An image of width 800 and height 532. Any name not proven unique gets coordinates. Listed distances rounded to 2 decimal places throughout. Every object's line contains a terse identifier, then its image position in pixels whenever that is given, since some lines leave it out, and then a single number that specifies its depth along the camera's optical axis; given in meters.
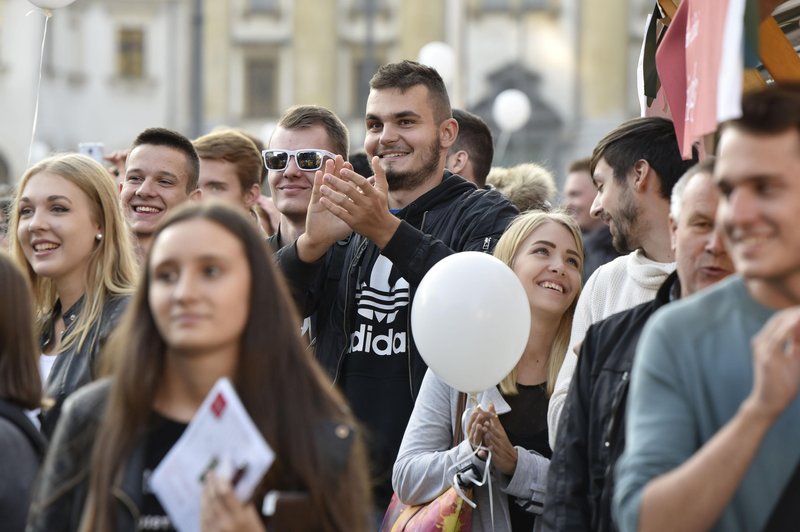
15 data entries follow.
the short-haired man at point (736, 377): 5.38
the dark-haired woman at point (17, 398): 7.02
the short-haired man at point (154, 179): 11.76
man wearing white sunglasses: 11.50
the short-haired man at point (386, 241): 9.97
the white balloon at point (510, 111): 42.70
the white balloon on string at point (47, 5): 13.22
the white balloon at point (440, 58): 33.53
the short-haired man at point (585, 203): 17.33
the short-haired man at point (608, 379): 6.98
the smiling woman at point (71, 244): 9.65
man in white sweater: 8.83
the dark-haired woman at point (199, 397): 6.03
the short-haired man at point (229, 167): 13.28
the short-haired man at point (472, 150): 13.71
